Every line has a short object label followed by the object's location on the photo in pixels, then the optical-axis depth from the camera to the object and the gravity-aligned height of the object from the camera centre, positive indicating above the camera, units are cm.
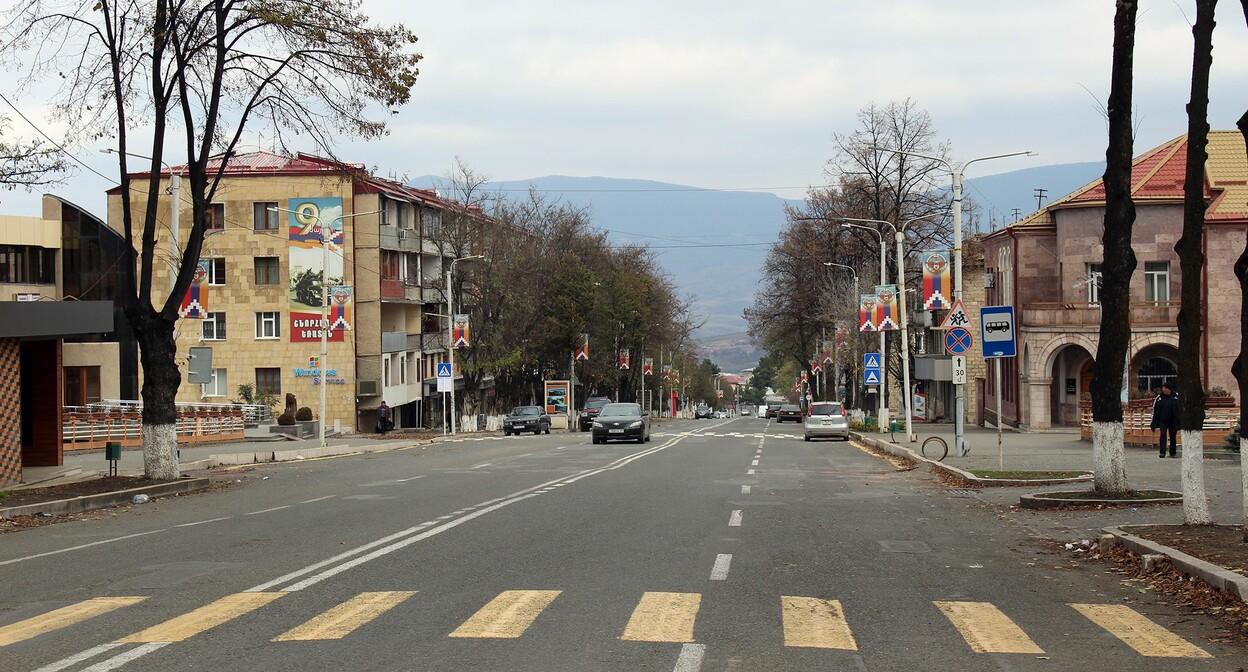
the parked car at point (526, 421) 6112 -302
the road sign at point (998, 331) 2403 +51
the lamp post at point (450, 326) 5658 +174
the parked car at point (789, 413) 9581 -432
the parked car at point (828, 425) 5075 -282
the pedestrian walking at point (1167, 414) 2917 -145
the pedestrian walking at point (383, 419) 5738 -266
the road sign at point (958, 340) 2860 +40
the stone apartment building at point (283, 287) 6456 +424
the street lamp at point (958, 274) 3092 +223
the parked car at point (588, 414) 6716 -293
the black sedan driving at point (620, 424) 4405 -234
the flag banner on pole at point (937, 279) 3522 +231
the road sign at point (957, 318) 2956 +96
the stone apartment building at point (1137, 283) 4588 +293
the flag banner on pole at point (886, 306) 4366 +188
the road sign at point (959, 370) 3005 -33
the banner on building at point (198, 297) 3700 +215
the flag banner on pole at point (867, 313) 4456 +170
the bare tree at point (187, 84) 2528 +622
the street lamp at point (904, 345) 4115 +44
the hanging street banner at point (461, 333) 5734 +141
